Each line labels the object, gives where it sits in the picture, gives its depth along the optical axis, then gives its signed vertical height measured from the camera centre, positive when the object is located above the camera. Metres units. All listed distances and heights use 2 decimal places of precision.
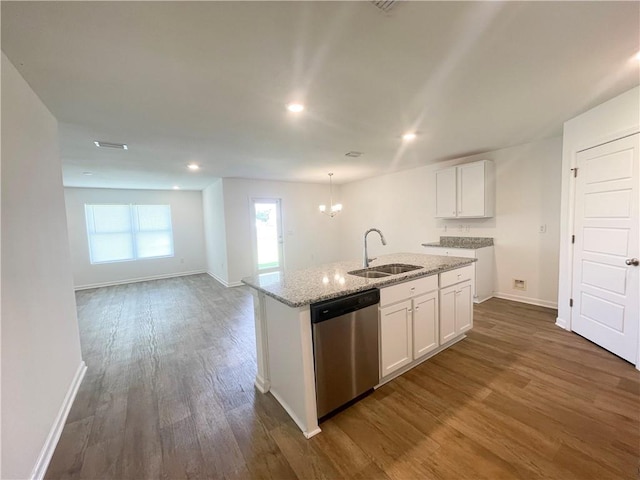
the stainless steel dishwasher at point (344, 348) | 1.81 -0.91
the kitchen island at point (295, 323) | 1.75 -0.71
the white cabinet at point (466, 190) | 4.21 +0.47
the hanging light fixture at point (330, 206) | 7.37 +0.46
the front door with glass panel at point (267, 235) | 6.26 -0.24
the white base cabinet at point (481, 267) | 4.11 -0.79
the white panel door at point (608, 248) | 2.41 -0.33
